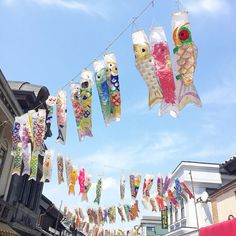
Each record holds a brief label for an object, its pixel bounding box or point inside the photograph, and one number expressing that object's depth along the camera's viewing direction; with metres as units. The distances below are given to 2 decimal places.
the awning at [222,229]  8.94
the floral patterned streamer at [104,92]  7.46
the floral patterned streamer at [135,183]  16.77
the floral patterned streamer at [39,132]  10.60
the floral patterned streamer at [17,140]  10.58
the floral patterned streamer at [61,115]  9.27
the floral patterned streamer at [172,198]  20.05
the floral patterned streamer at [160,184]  18.28
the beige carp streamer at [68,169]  14.82
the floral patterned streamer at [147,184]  17.36
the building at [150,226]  51.16
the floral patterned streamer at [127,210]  22.52
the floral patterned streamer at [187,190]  20.31
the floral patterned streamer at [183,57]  6.16
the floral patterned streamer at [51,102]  9.62
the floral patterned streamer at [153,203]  19.14
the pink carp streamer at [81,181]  15.83
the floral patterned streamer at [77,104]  8.56
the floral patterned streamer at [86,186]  15.98
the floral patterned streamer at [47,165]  14.15
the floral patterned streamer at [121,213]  23.20
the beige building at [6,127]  12.84
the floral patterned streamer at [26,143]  10.44
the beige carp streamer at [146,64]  6.33
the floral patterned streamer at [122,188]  16.72
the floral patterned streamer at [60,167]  14.61
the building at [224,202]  14.47
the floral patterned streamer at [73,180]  15.28
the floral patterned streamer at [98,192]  17.02
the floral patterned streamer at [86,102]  8.45
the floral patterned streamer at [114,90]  7.43
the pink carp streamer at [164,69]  6.20
